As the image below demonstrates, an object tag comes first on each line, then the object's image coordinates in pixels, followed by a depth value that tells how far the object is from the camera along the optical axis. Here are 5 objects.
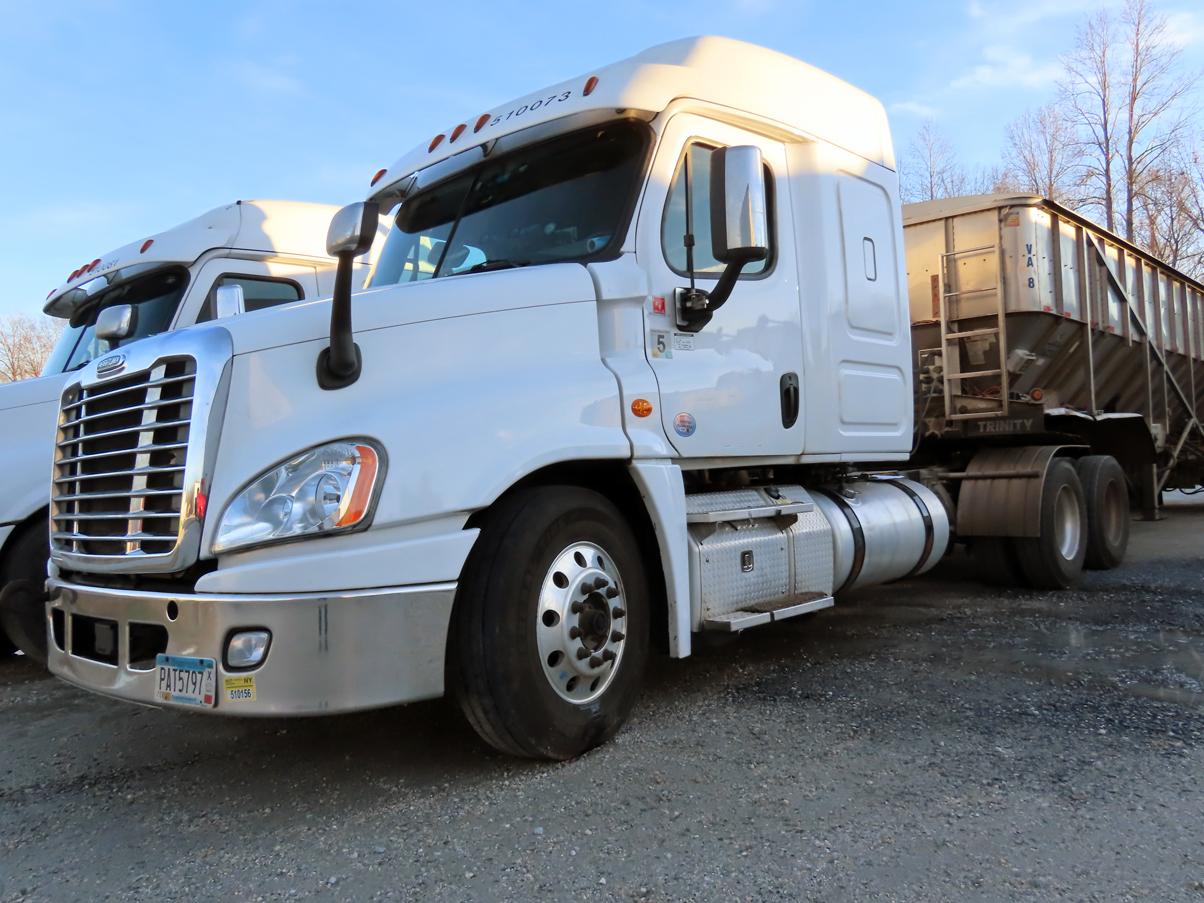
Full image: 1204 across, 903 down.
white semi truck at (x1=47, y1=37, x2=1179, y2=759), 2.93
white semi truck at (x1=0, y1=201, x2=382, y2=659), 4.93
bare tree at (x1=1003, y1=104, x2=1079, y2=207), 30.53
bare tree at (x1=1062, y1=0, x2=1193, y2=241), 29.55
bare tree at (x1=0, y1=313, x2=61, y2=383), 35.59
